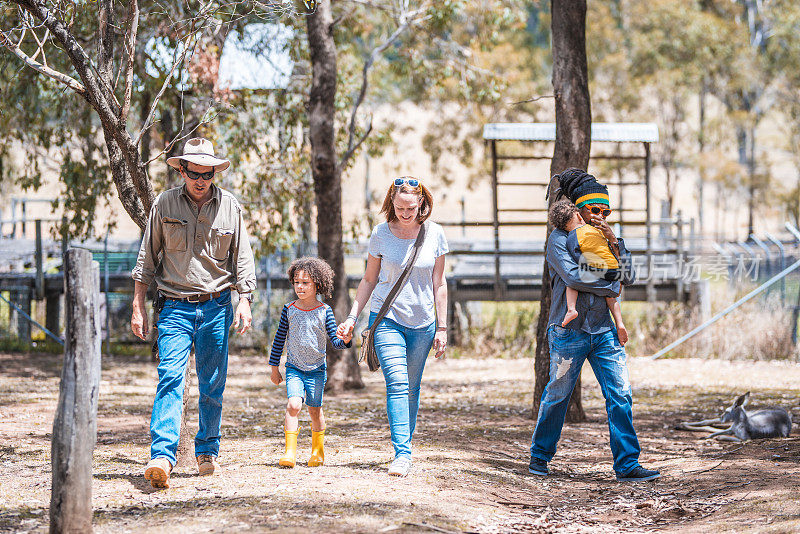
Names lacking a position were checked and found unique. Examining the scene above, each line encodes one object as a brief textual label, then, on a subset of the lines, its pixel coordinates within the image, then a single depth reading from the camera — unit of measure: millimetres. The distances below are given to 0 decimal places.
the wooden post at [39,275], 33875
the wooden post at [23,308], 34250
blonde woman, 11586
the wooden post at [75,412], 8344
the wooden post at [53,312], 35500
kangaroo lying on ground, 15703
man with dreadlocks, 12117
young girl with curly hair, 12156
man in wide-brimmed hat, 10859
